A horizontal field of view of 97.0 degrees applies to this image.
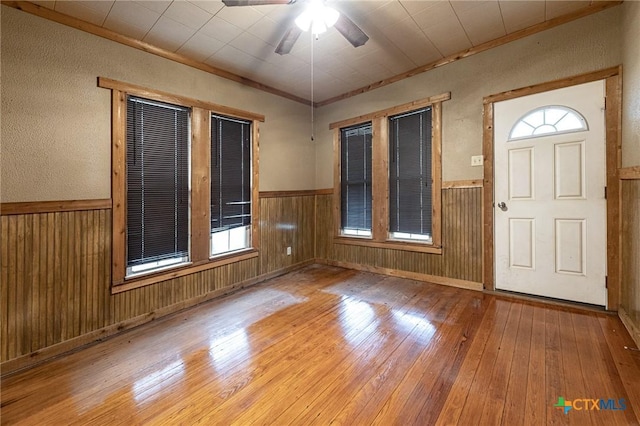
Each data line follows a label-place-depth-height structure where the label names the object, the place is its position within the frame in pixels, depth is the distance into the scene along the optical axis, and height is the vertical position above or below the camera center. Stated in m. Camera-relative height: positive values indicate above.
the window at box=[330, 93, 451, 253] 3.67 +0.50
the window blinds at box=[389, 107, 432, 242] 3.74 +0.50
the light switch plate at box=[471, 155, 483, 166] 3.27 +0.60
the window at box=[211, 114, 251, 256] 3.45 +0.37
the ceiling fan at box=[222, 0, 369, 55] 2.15 +1.49
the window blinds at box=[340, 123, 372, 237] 4.38 +0.52
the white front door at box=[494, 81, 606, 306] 2.64 +0.17
